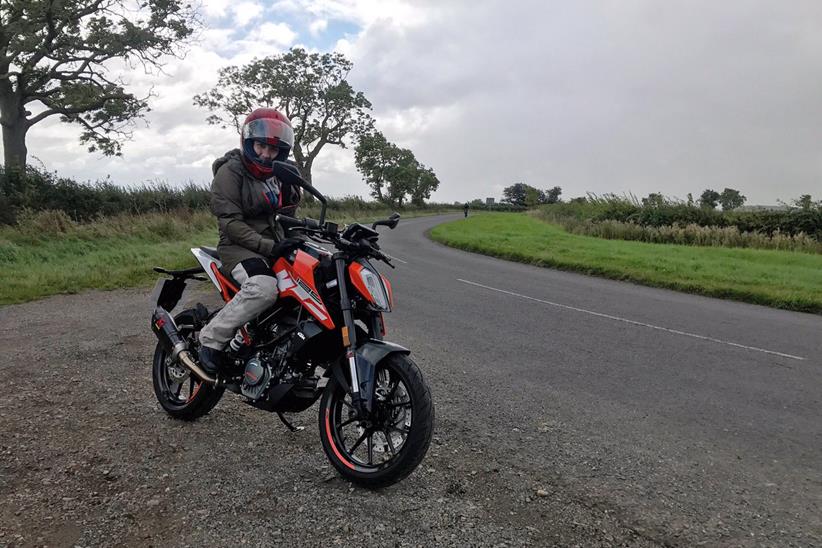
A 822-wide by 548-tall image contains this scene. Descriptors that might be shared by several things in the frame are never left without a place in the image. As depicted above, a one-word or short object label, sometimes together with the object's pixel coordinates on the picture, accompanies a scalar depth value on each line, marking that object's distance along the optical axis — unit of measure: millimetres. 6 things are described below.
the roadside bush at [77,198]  20344
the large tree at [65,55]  23516
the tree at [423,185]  95388
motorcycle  3361
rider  3855
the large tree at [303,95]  51156
